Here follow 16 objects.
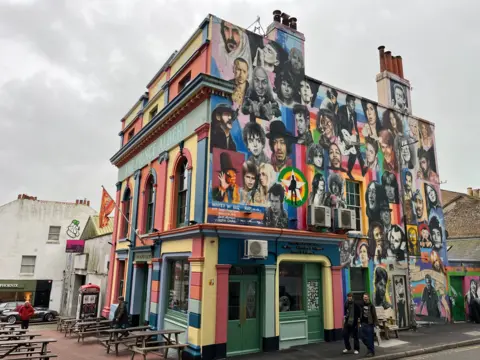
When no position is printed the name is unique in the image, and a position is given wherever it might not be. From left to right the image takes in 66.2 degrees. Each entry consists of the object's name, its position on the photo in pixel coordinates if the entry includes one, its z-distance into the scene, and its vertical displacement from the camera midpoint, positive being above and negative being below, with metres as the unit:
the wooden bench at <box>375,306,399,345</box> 12.92 -1.77
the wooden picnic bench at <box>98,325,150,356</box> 11.16 -2.13
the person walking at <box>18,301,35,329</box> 14.03 -1.66
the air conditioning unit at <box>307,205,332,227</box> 12.60 +1.92
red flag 16.16 +2.73
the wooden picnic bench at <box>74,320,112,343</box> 13.60 -2.21
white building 31.95 +1.82
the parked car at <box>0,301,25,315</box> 25.85 -2.61
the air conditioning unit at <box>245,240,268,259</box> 10.70 +0.66
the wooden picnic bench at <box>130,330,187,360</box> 9.75 -1.97
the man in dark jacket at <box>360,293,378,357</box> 10.65 -1.41
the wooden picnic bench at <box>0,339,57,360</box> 8.97 -2.02
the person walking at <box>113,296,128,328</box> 13.23 -1.58
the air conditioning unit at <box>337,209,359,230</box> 13.22 +1.92
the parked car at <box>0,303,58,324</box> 24.88 -3.17
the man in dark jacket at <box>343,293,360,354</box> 10.93 -1.42
